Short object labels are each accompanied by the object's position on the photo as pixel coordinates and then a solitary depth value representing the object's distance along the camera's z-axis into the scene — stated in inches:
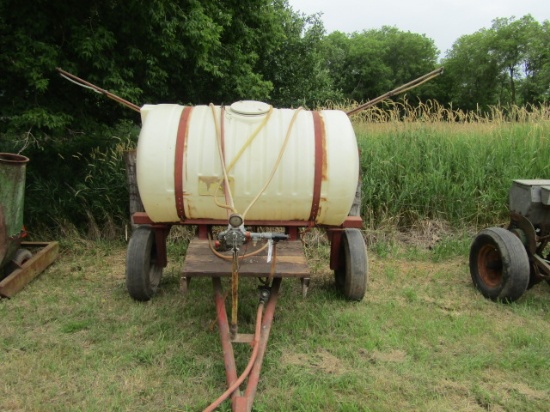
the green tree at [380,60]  1777.8
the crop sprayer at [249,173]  134.0
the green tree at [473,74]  1670.8
